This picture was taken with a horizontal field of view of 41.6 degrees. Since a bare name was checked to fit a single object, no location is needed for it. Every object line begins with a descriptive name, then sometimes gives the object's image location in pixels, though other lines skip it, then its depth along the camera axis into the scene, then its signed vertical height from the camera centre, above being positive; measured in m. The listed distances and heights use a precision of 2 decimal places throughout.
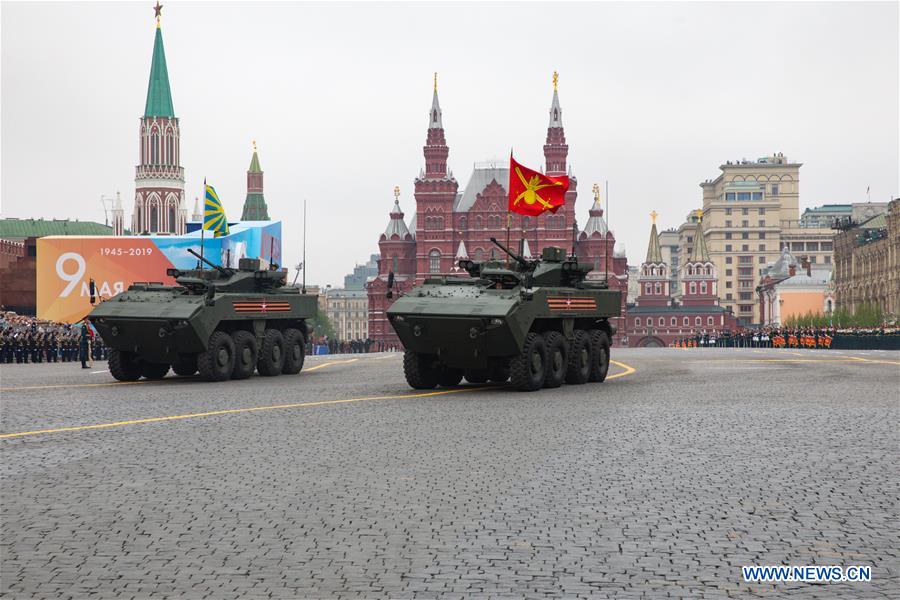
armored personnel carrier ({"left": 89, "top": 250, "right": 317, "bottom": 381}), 22.81 +0.41
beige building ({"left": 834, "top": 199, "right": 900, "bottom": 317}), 100.94 +7.01
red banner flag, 27.77 +3.55
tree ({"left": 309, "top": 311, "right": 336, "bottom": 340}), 159.19 +2.54
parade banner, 70.88 +4.89
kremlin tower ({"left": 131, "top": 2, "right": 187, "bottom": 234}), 151.50 +23.11
